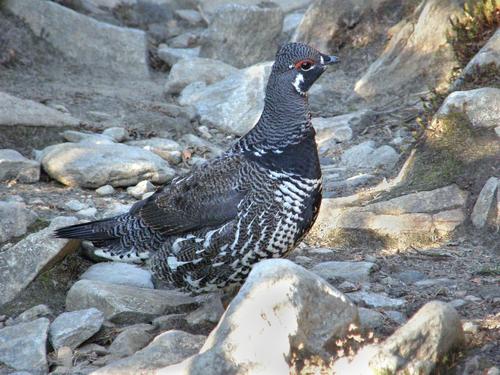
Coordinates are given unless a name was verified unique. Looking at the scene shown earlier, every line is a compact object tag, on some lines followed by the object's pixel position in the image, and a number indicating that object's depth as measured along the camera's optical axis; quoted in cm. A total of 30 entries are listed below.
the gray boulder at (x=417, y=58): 2197
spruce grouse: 1217
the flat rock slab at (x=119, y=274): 1424
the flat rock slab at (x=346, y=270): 1349
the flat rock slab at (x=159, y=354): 1005
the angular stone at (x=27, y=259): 1352
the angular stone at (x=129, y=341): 1162
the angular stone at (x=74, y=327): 1204
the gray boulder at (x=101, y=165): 1802
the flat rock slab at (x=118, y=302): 1274
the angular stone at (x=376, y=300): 1228
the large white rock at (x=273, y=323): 917
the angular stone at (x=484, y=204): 1459
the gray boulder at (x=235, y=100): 2327
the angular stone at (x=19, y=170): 1798
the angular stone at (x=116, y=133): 2122
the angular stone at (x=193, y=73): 2605
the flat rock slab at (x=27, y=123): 1992
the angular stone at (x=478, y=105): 1592
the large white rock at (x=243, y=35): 2892
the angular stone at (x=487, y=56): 1750
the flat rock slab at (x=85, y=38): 2742
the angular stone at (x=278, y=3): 3316
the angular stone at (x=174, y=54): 2930
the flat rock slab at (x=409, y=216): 1499
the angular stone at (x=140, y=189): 1806
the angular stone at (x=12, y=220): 1462
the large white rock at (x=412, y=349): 912
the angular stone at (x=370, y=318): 1130
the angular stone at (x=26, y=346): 1154
